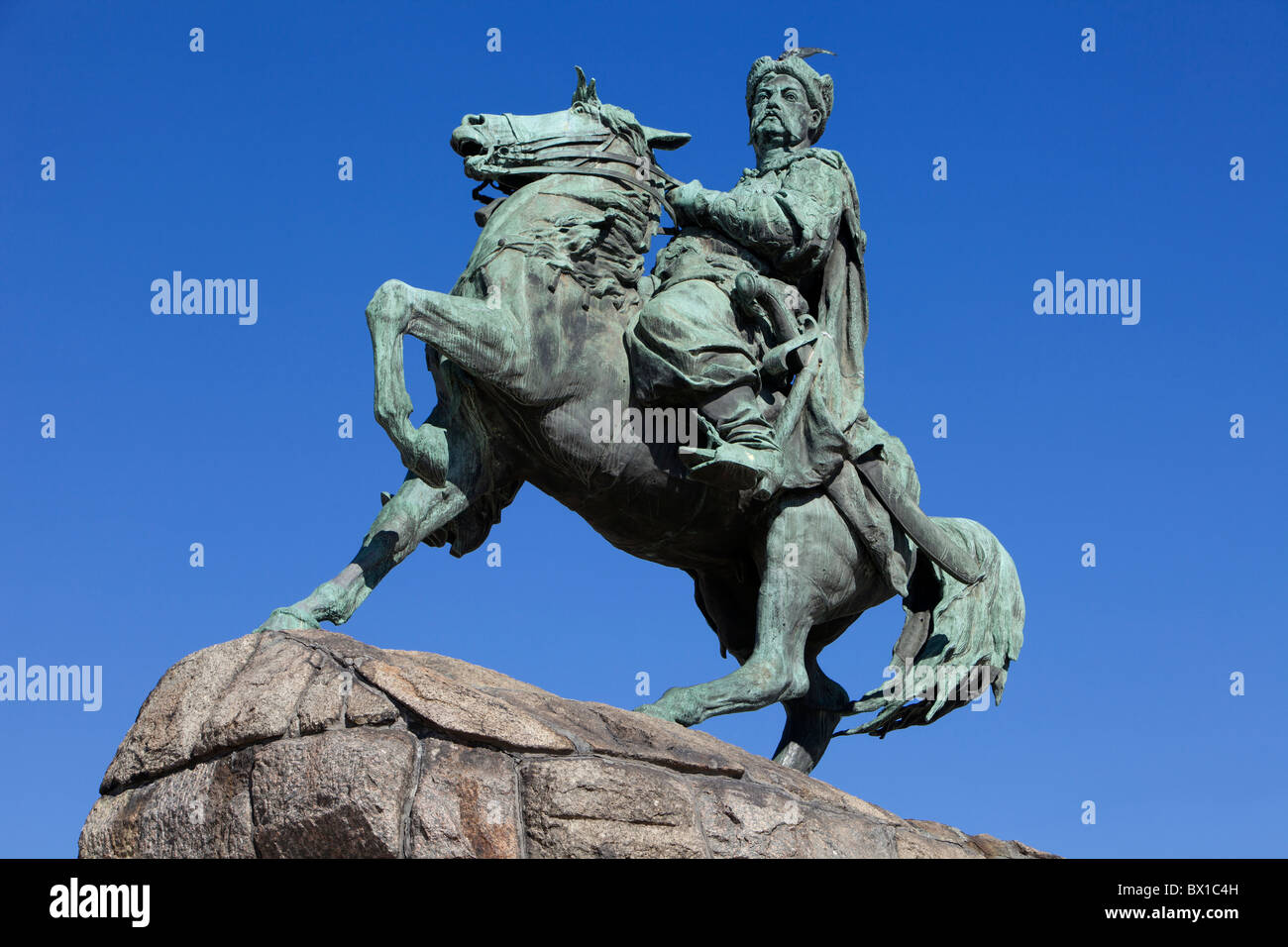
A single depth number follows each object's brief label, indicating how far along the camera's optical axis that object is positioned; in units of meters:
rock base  6.60
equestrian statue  8.48
